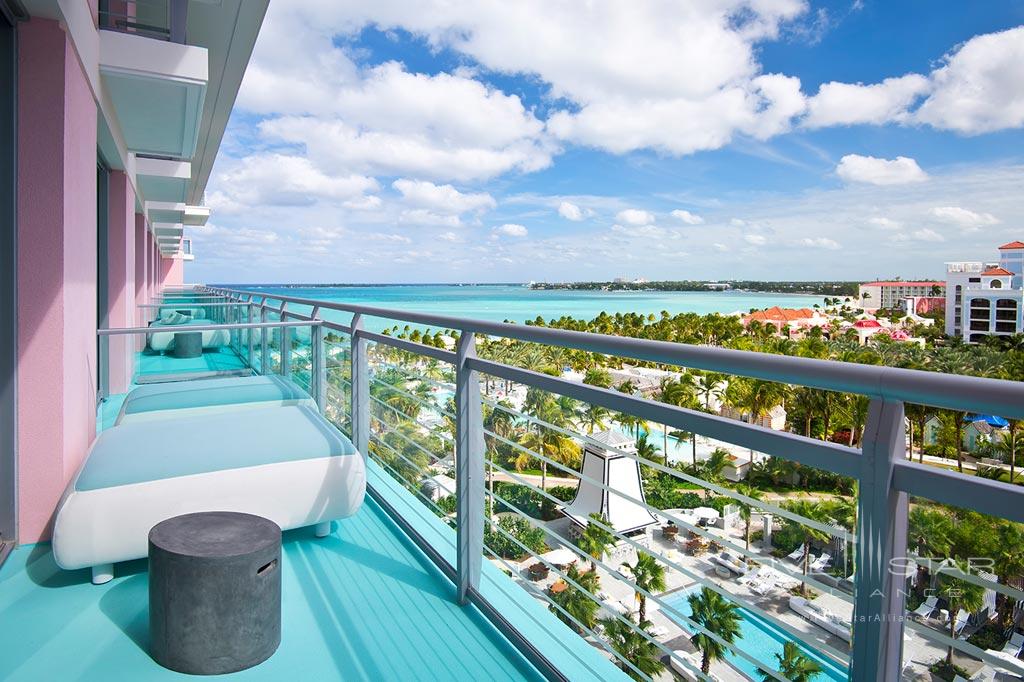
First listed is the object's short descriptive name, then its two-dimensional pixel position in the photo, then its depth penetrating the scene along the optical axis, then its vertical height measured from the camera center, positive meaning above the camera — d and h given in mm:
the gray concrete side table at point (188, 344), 7590 -417
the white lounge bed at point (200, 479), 2205 -631
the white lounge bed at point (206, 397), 3492 -508
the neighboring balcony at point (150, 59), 3891 +1546
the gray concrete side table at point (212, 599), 1748 -804
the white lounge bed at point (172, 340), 7785 -384
